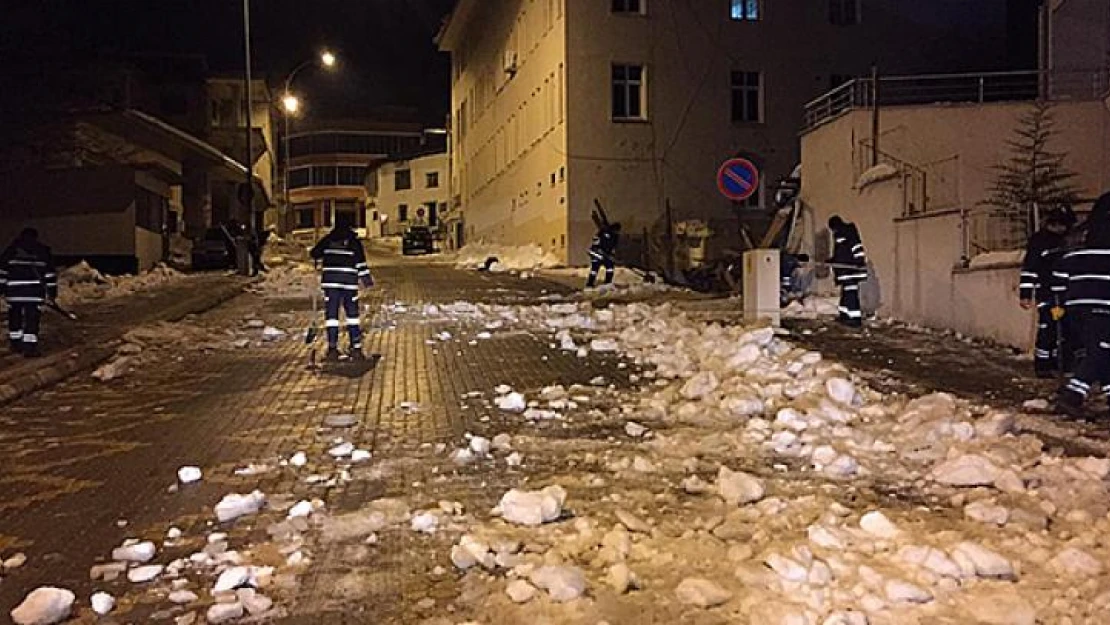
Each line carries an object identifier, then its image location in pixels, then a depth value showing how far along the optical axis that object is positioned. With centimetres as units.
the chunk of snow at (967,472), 664
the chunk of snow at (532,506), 601
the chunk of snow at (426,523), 601
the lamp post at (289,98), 4841
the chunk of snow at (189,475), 727
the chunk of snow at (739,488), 638
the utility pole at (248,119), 3422
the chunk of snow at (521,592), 481
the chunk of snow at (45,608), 468
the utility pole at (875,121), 1944
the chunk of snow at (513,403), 990
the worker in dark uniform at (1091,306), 855
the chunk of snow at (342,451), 802
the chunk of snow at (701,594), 475
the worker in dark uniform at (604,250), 2459
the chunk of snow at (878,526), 548
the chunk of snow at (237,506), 632
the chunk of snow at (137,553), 555
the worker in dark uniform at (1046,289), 1076
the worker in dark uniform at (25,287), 1342
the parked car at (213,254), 4209
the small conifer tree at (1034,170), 1825
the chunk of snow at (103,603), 479
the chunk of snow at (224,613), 467
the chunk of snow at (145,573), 522
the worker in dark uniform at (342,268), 1311
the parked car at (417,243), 6297
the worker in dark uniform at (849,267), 1616
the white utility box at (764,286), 1593
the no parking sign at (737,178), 1770
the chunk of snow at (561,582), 481
